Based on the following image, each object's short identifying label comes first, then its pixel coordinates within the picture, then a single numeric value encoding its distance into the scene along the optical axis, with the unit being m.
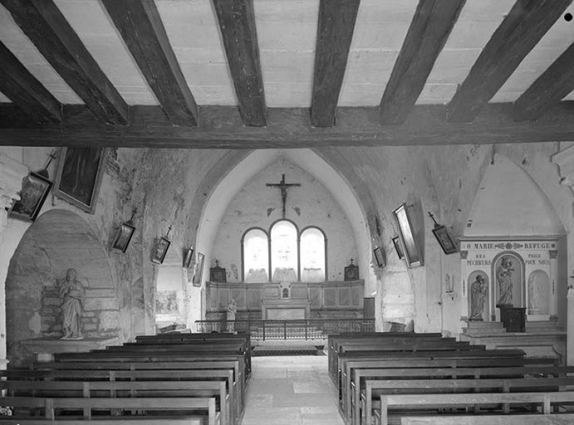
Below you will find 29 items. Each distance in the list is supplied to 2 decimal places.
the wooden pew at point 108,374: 5.87
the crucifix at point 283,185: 21.98
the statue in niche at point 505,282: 10.16
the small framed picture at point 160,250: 12.94
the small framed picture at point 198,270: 18.18
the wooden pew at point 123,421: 4.21
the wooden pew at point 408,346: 8.64
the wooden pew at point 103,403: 4.64
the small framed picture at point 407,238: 12.74
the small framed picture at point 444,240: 10.57
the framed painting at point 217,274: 21.95
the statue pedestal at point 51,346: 9.30
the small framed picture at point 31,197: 6.58
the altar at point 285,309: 20.31
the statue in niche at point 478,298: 10.24
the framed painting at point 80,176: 7.71
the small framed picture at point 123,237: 10.32
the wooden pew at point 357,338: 9.81
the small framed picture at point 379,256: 16.25
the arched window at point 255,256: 22.73
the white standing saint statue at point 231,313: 20.73
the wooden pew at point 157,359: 6.72
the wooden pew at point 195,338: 10.31
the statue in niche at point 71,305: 9.47
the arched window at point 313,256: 22.73
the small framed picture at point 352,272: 21.84
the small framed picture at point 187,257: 16.55
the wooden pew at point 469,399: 4.69
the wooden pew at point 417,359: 6.64
